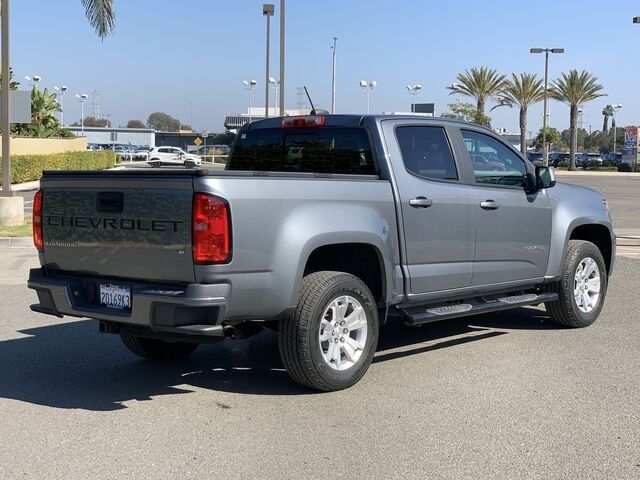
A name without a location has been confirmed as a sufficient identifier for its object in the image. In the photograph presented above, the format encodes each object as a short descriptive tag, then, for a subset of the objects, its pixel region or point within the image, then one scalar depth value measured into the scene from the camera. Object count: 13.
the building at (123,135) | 112.69
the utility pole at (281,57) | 26.90
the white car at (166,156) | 57.91
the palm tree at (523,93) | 64.81
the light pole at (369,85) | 48.41
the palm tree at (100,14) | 22.08
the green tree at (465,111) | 62.12
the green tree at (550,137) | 104.94
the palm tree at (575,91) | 66.44
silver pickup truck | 5.27
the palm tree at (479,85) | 61.12
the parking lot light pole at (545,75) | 56.91
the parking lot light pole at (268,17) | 32.75
